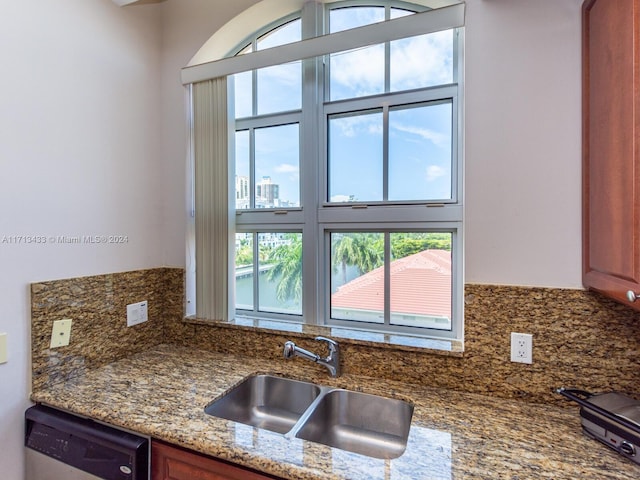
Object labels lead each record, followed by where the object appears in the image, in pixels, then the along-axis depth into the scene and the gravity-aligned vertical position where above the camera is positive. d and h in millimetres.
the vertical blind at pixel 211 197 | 1732 +185
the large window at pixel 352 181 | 1529 +256
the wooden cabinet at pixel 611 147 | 804 +230
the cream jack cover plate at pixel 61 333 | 1327 -421
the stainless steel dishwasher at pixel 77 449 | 1059 -754
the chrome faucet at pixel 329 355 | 1391 -541
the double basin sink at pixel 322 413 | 1236 -754
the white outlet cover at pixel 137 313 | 1647 -425
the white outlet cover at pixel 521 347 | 1185 -436
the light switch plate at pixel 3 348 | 1182 -421
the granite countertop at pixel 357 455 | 847 -628
